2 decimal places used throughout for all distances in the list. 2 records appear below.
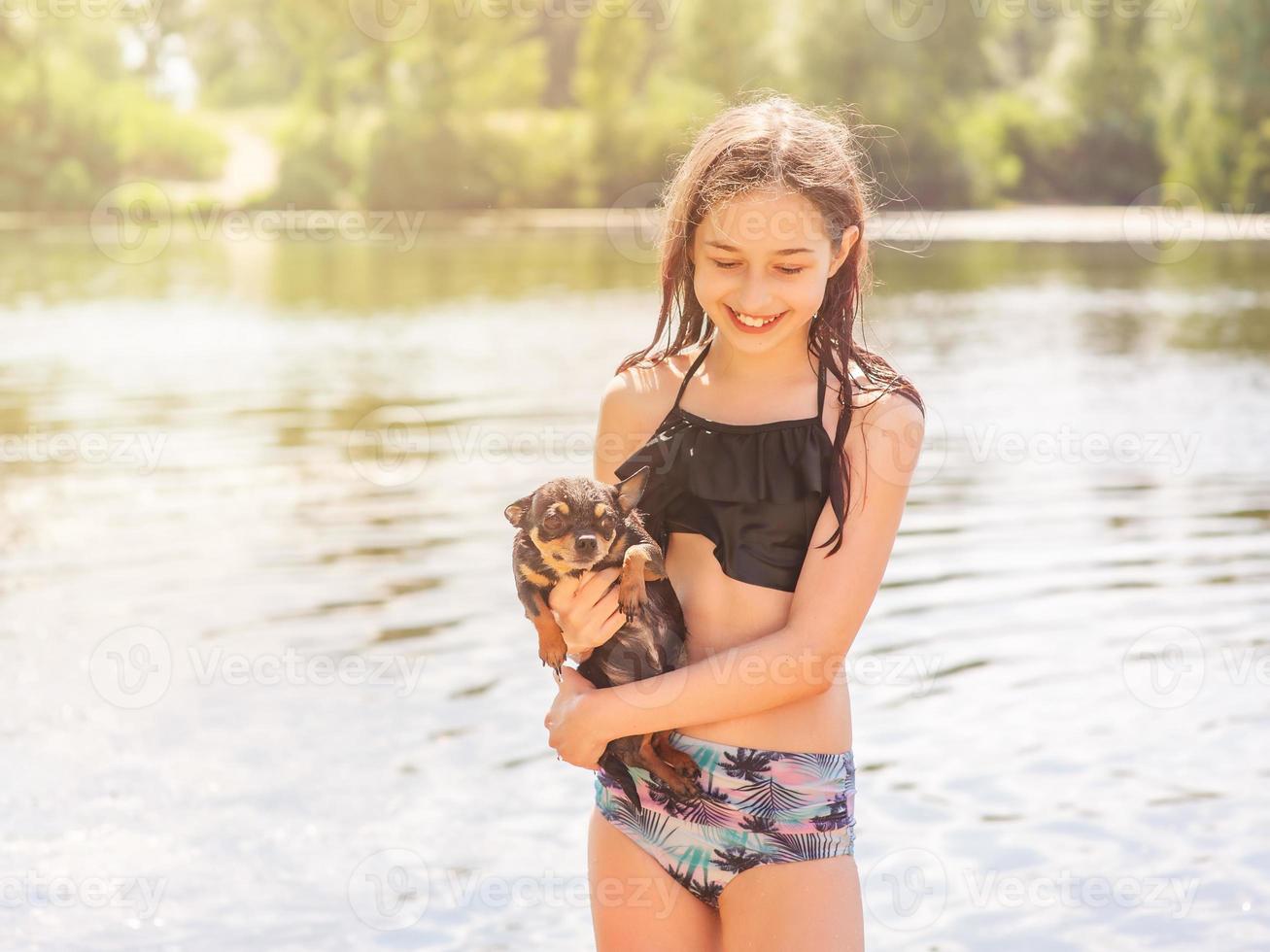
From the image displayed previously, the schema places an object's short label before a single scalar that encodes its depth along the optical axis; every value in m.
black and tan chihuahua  3.19
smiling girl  3.13
